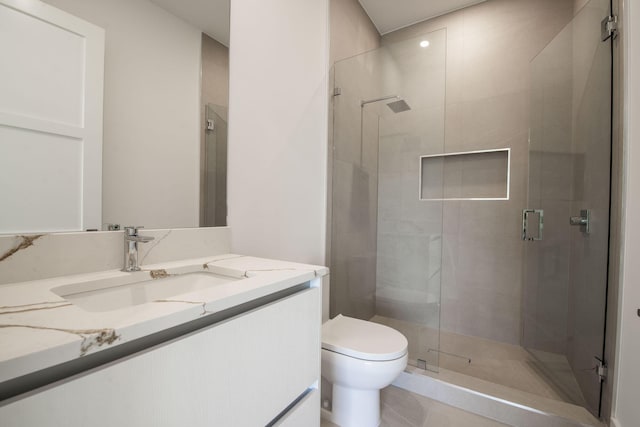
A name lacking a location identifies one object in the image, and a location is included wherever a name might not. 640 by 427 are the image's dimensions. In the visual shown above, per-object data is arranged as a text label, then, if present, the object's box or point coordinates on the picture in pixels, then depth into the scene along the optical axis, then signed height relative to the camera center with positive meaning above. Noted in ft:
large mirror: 2.94 +1.29
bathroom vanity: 1.26 -0.90
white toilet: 3.91 -2.37
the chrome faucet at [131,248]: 2.90 -0.46
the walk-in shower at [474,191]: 5.34 +0.55
